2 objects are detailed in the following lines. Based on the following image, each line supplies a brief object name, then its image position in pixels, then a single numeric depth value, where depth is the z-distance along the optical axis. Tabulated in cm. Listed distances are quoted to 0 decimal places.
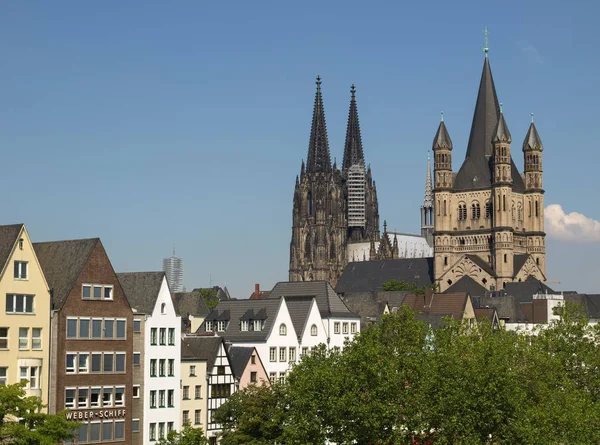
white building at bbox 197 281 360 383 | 10038
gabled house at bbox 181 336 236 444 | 8894
